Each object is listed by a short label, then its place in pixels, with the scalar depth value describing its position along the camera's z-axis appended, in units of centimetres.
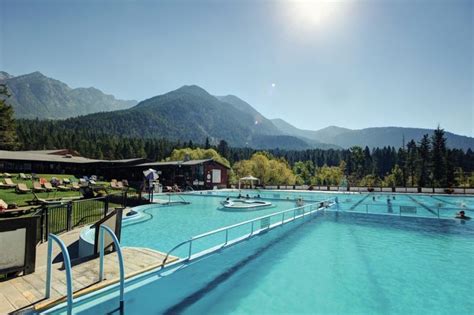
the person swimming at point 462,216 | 1631
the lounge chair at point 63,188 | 2304
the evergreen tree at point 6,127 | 4534
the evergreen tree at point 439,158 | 4750
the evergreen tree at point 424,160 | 4947
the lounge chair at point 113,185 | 2806
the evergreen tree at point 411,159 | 5784
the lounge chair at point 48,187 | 2149
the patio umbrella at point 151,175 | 2147
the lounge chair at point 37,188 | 2053
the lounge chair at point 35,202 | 1275
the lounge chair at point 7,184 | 2150
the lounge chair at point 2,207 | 802
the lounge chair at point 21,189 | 1938
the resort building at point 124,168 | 3600
